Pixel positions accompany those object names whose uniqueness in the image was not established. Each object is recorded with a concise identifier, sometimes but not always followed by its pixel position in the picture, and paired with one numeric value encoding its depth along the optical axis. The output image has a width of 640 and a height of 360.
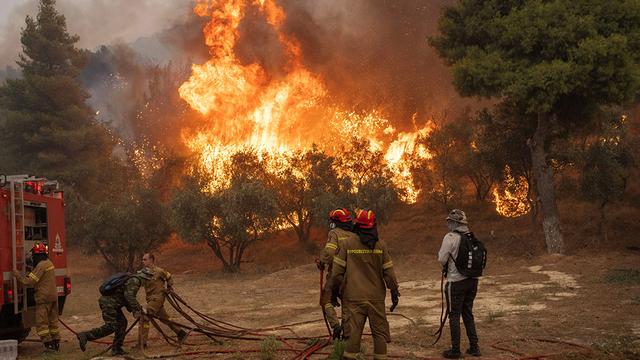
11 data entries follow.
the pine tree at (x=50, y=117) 46.09
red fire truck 9.81
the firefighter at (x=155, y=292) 10.02
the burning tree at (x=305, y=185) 34.41
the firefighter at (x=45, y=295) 10.02
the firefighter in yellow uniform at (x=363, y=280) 7.30
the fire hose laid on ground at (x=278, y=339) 8.58
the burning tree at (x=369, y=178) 31.36
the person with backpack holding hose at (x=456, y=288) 8.37
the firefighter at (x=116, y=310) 9.54
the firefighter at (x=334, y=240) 7.54
